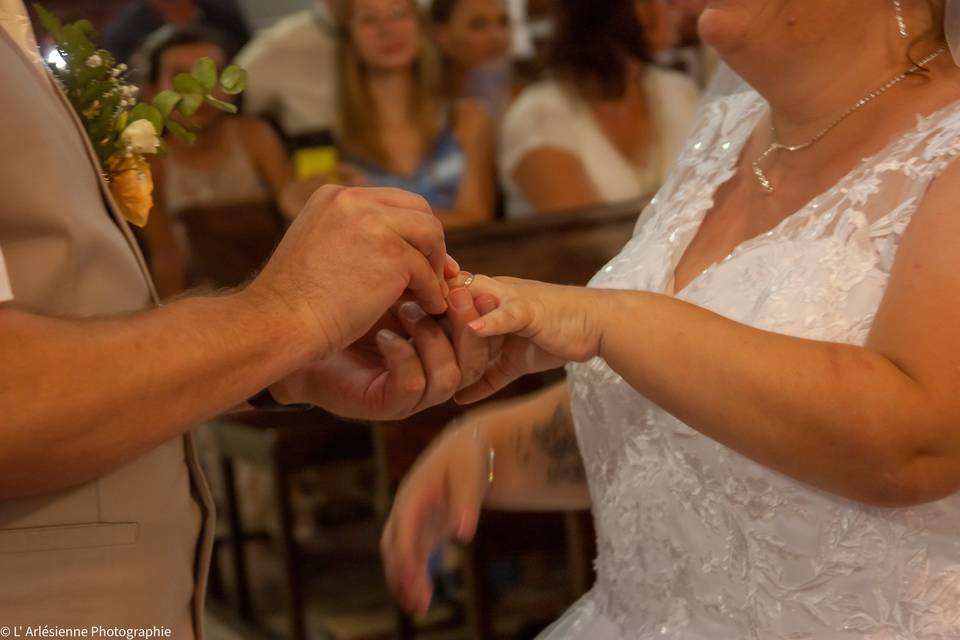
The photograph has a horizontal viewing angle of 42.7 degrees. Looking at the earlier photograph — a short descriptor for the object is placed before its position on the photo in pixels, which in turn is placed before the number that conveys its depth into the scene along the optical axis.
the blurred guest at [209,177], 4.29
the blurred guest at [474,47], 4.81
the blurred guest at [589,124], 4.11
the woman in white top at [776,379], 1.45
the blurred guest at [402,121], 4.42
